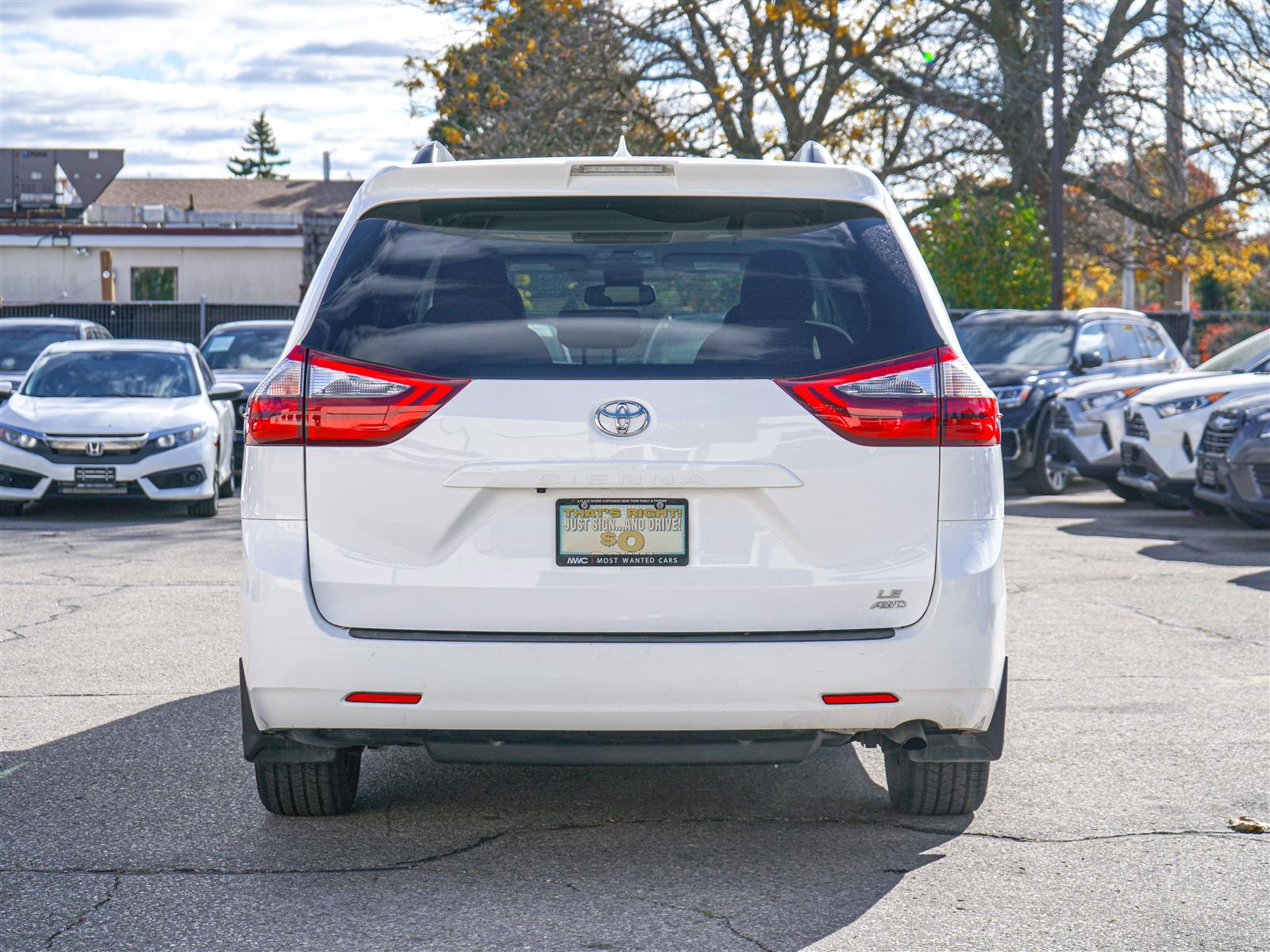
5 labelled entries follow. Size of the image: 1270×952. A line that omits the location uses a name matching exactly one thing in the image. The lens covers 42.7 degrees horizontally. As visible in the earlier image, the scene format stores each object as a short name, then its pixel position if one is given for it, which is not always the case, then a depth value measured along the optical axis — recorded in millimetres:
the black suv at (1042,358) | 16625
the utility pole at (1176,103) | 24266
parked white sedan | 13727
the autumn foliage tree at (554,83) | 24016
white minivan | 4000
